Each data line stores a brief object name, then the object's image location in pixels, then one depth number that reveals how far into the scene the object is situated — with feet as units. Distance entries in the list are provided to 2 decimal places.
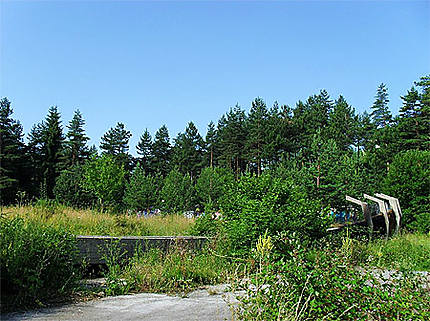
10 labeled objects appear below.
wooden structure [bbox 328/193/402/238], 42.80
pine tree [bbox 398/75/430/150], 98.48
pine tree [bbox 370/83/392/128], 130.41
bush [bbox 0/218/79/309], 13.38
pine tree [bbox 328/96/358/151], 122.31
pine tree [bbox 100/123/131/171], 138.92
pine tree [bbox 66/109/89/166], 123.44
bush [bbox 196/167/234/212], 91.76
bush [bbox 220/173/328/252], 19.84
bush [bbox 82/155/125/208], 69.67
